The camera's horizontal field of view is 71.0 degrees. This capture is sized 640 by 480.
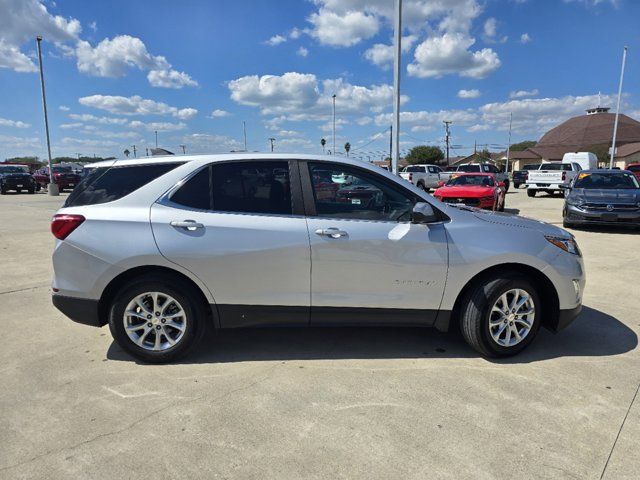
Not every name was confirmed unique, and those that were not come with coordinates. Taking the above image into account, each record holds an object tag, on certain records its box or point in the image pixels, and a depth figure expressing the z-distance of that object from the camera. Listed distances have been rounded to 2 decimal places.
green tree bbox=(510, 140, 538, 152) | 129.00
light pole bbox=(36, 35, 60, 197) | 25.58
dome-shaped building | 88.70
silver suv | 3.51
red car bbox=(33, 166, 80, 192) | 28.78
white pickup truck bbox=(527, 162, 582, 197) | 21.86
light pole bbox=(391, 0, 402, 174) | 11.12
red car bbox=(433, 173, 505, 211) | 12.73
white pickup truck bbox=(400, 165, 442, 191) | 25.72
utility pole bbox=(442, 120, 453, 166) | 74.29
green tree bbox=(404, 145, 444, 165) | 92.38
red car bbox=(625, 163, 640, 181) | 29.98
